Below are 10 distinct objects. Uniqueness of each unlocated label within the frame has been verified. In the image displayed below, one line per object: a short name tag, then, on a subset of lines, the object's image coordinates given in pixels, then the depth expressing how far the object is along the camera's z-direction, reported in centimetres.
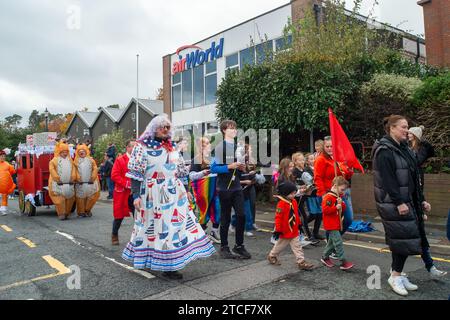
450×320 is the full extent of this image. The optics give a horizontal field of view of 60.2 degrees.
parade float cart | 1132
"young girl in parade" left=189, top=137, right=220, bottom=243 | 729
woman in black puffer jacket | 412
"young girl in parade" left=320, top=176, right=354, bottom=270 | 506
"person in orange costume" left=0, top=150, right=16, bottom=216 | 1191
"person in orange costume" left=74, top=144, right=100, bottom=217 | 1083
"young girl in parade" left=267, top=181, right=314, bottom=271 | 523
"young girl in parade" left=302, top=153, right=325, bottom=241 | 697
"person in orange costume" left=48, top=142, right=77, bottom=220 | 1048
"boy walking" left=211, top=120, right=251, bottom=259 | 568
